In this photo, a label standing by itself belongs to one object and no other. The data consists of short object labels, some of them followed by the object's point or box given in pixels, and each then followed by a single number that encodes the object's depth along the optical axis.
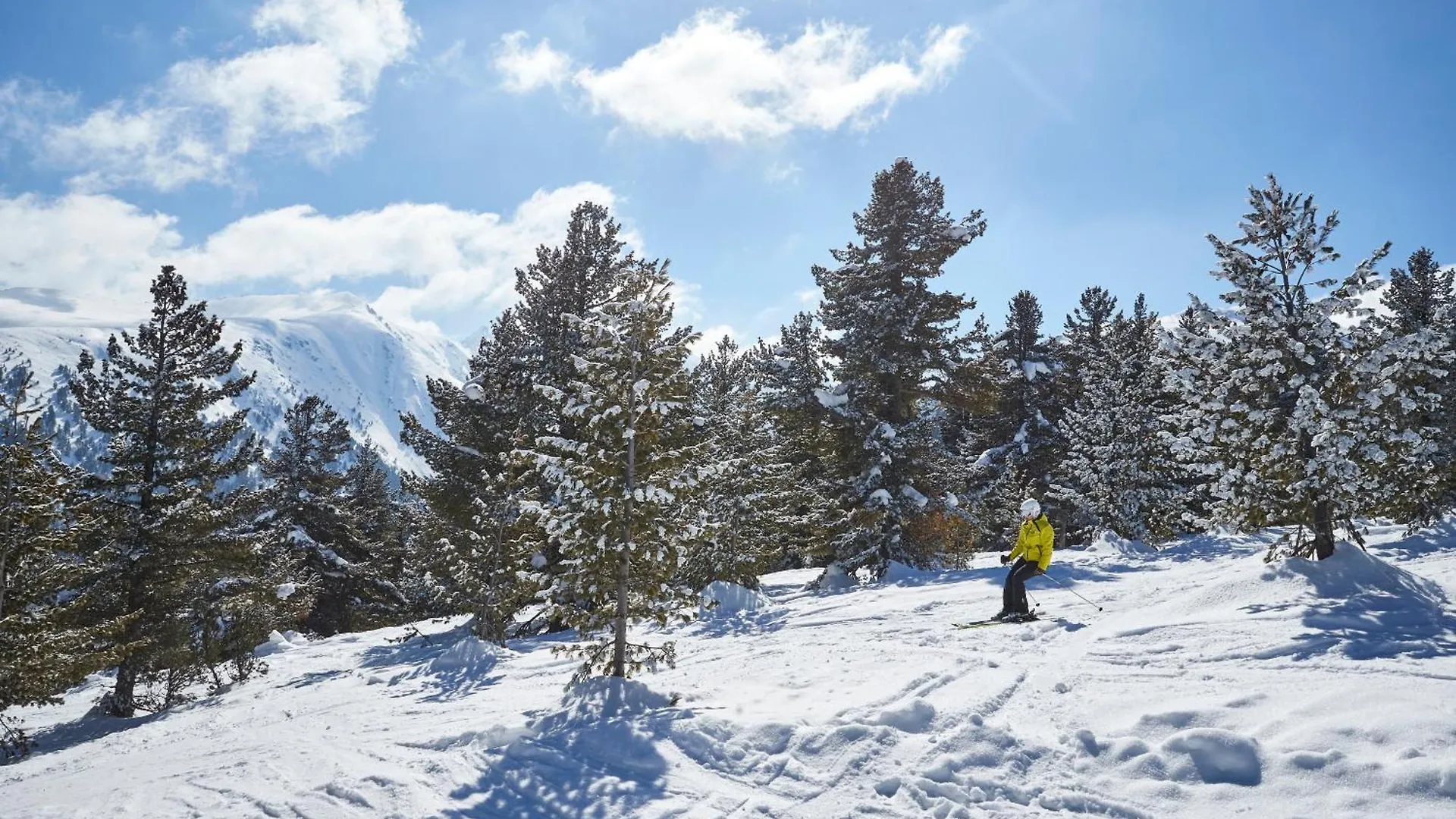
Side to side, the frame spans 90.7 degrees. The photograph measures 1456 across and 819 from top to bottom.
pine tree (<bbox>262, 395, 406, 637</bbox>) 31.97
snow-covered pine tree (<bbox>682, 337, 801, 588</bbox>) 21.23
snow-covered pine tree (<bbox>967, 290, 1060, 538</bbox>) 32.59
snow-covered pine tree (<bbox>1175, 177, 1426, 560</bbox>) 12.01
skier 12.66
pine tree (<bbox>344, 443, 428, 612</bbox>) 37.00
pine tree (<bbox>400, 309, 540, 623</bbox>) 22.45
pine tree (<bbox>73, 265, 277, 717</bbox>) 18.03
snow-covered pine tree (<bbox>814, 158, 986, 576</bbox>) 22.08
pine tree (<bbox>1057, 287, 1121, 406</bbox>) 35.06
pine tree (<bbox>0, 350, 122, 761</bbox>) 12.98
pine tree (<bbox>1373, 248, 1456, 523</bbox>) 11.62
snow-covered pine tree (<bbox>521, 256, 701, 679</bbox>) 10.68
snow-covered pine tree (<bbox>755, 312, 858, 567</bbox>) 22.72
